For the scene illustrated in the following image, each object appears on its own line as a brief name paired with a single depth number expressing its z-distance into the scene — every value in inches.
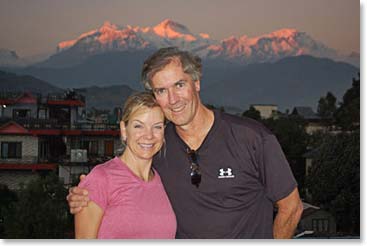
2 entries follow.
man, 62.9
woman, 58.3
